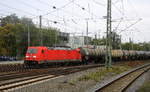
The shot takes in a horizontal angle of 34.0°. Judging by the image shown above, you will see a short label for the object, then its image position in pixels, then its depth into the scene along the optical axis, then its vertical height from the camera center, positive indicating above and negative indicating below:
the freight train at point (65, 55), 29.78 -0.75
